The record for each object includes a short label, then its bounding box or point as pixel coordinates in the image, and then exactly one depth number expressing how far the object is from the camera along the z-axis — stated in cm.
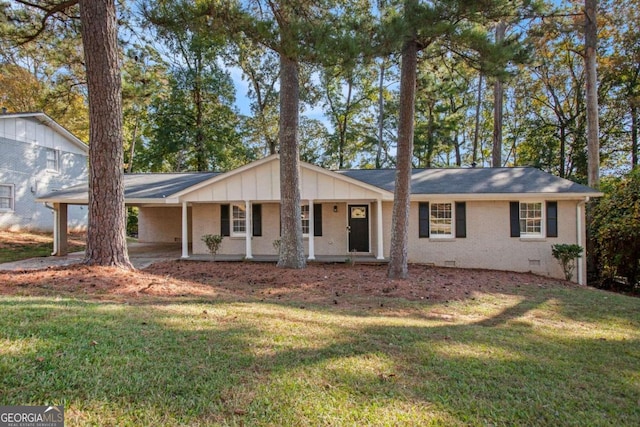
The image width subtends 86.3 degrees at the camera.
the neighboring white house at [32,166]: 1614
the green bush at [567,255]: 1016
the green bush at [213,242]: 1151
